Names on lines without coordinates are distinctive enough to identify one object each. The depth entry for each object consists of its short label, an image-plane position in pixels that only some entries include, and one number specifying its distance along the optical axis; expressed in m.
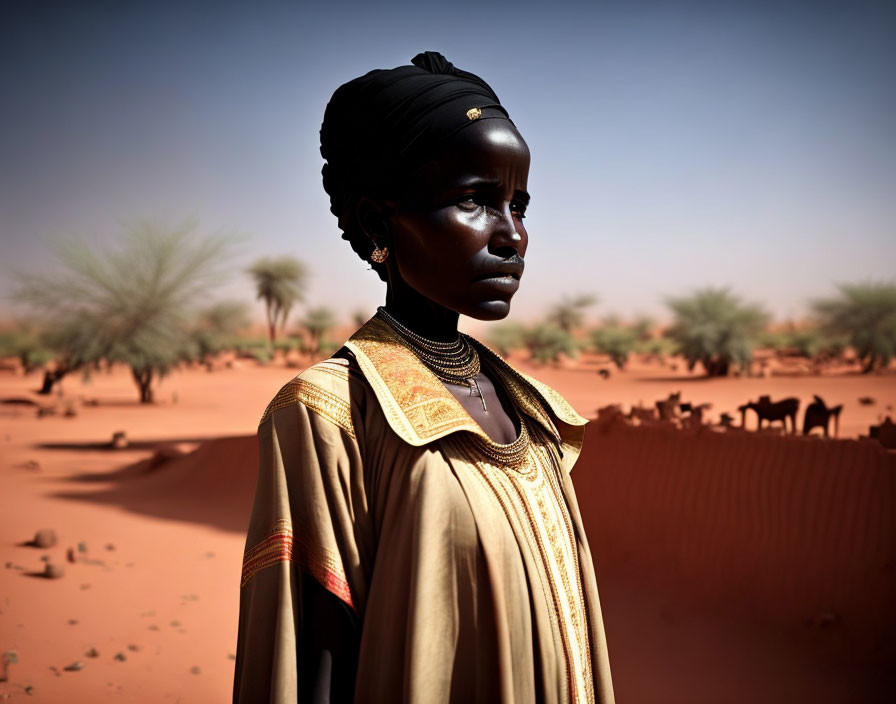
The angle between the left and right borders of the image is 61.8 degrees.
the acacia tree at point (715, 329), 22.94
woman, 1.42
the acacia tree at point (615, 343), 27.59
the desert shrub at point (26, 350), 28.23
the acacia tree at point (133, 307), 21.45
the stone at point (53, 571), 7.22
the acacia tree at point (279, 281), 41.91
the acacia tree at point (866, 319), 22.16
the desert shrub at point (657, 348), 28.34
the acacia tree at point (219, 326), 28.80
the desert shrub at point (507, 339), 33.06
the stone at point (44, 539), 8.20
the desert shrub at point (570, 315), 39.38
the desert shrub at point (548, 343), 29.02
